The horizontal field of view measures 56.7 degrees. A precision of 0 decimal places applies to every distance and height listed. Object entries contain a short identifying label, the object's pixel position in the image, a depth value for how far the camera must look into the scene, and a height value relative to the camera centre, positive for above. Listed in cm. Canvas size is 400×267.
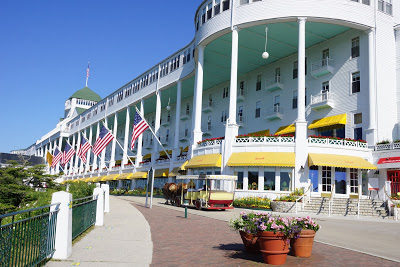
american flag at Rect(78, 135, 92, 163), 4988 +312
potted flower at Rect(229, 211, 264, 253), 903 -129
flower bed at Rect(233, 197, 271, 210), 2752 -203
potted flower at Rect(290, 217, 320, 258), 930 -153
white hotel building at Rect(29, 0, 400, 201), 3000 +853
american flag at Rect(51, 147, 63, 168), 6119 +188
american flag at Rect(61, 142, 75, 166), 5803 +248
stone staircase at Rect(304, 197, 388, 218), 2455 -189
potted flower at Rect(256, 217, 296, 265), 845 -148
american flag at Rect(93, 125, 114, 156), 4181 +358
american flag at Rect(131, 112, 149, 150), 3659 +454
